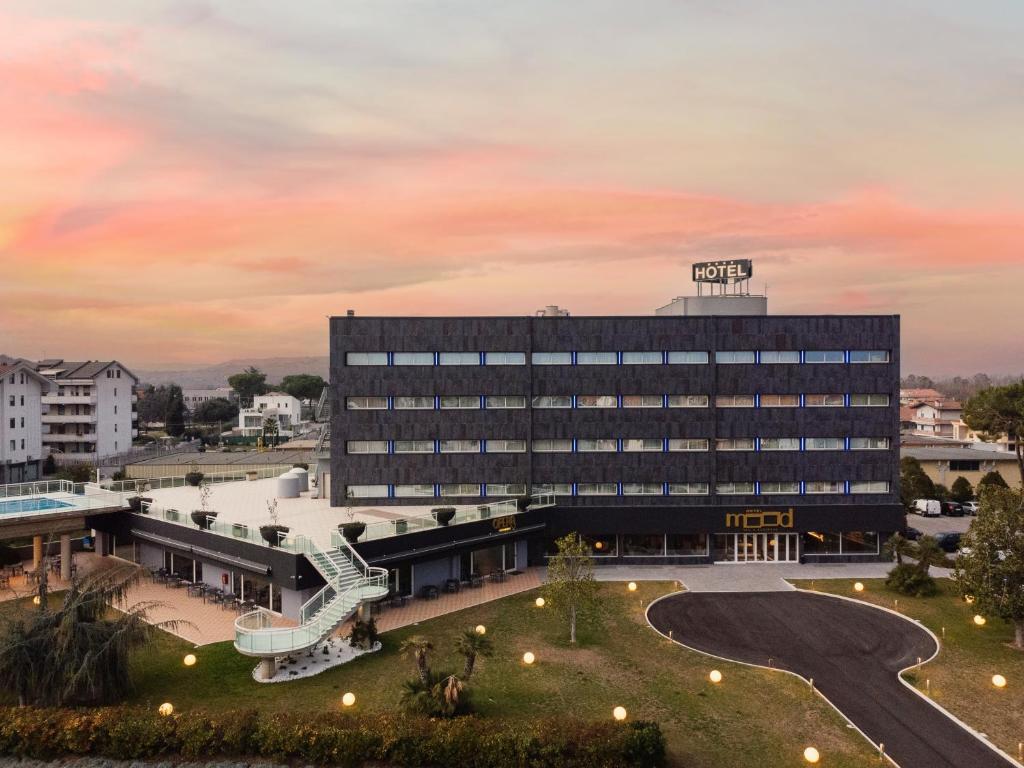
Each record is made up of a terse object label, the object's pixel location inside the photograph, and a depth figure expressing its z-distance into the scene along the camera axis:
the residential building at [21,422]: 79.69
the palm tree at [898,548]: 41.97
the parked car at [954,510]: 62.38
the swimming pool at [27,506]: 39.33
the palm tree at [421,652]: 23.28
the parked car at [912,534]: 52.00
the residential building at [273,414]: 147.25
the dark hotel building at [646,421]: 45.88
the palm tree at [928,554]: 38.31
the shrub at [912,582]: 37.78
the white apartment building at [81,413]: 93.88
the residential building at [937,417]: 126.31
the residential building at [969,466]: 73.19
